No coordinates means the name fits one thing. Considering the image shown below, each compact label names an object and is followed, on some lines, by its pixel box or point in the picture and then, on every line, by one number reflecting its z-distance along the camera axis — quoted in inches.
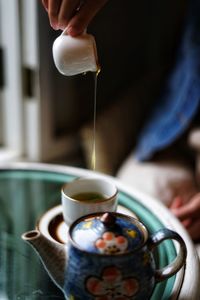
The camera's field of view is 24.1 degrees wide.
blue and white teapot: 19.8
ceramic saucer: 28.6
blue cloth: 52.7
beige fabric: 51.0
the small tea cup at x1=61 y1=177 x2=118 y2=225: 26.7
